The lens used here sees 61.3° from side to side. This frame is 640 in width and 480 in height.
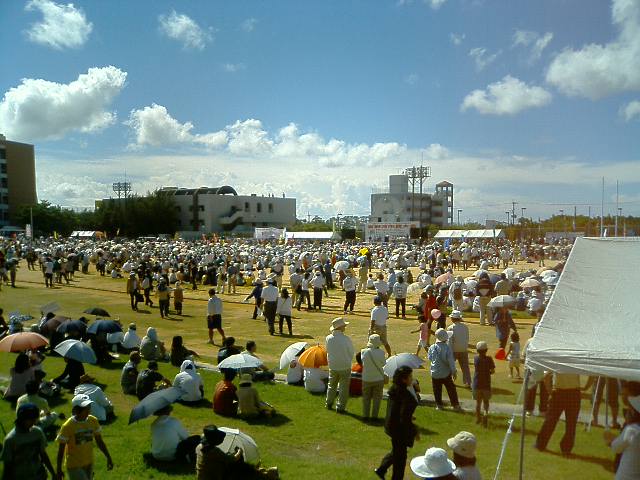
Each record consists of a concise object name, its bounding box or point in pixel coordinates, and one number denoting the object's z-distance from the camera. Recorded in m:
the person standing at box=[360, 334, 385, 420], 7.51
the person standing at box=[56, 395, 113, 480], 5.26
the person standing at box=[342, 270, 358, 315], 18.09
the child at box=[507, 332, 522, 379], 9.73
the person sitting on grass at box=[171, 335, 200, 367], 10.85
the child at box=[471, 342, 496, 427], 7.61
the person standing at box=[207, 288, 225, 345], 13.45
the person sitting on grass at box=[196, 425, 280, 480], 5.34
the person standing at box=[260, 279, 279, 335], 14.85
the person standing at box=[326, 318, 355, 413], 8.05
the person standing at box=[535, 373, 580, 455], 6.50
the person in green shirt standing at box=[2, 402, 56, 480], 4.72
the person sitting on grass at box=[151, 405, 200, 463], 6.30
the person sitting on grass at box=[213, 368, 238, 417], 8.09
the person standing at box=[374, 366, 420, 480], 5.54
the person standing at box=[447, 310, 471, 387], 9.25
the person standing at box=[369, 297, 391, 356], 11.34
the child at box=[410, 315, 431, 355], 11.36
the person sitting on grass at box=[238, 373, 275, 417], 8.00
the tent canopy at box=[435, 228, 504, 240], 60.00
